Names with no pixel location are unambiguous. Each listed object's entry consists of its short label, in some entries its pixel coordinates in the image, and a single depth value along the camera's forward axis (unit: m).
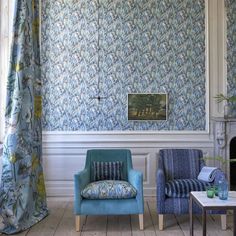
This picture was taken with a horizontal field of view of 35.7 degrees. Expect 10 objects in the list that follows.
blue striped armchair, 4.14
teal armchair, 4.08
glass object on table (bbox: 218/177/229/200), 3.42
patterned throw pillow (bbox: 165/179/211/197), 4.14
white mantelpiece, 5.35
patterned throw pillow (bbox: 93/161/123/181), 4.66
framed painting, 5.56
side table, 3.21
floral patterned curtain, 3.99
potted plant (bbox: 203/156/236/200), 3.42
